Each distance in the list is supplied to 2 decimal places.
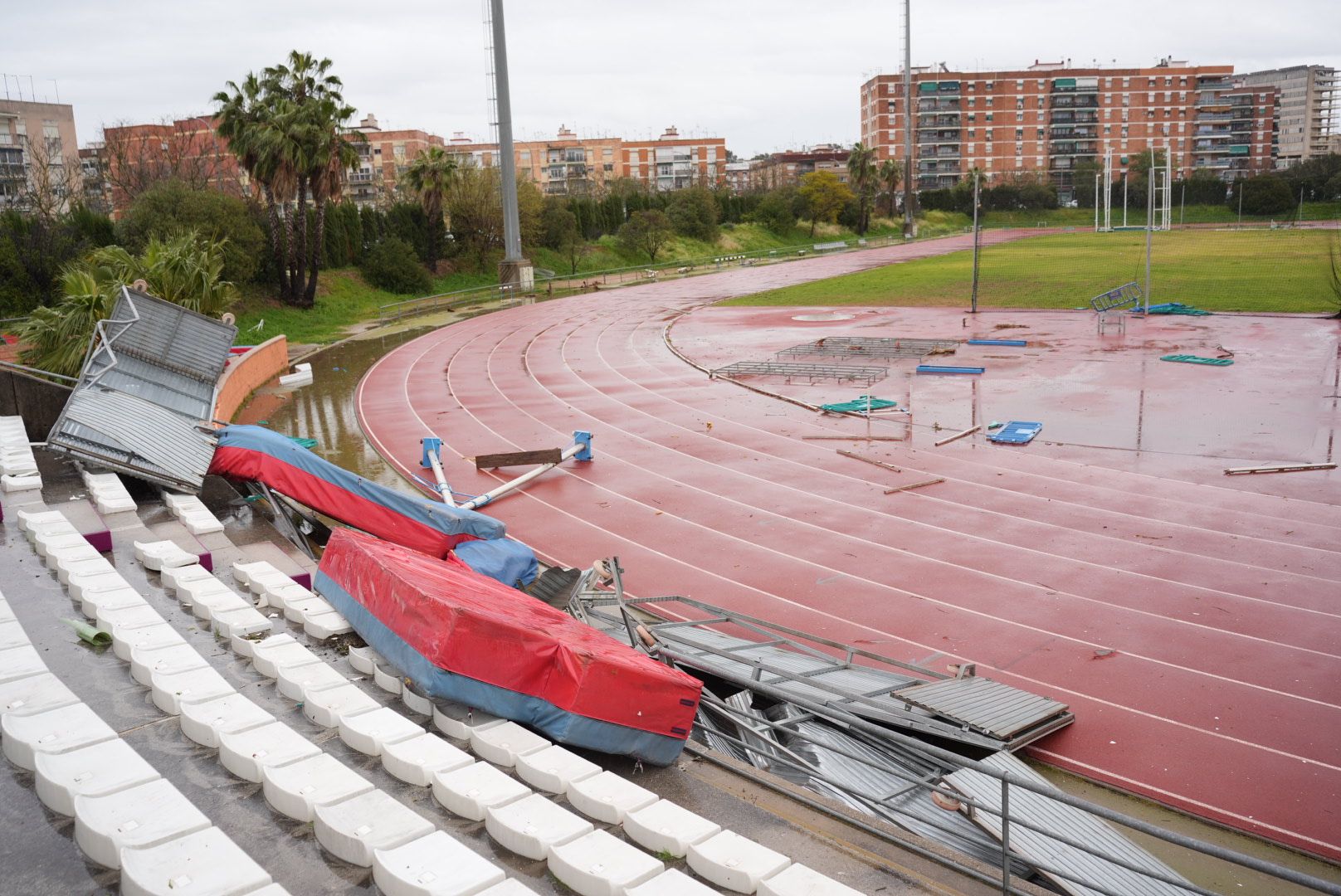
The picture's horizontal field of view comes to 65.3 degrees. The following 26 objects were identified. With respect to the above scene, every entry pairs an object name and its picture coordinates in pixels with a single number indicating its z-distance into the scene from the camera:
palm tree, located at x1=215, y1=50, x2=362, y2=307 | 38.38
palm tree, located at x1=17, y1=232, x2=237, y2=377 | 22.00
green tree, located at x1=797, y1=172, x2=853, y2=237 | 87.62
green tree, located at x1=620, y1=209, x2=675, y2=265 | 67.00
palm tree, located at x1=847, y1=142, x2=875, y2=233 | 92.50
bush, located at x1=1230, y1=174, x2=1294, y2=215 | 84.44
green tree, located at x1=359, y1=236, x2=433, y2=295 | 48.97
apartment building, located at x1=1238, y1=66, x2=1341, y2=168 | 162.38
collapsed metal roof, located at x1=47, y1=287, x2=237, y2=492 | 13.23
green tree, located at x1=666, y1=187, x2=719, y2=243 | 75.25
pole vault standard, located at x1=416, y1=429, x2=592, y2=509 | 16.11
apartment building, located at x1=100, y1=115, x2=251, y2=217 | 58.22
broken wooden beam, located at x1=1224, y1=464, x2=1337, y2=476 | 17.09
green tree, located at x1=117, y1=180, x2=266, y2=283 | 35.97
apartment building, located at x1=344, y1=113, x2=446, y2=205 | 119.38
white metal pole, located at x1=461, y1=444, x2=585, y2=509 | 16.12
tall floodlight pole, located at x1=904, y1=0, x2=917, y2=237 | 87.50
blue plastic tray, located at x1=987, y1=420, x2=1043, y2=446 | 19.74
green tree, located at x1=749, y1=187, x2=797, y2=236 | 87.56
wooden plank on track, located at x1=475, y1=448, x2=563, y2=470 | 18.27
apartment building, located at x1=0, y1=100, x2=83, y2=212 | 65.44
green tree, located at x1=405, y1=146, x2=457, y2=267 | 53.53
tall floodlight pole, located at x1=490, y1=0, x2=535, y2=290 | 50.69
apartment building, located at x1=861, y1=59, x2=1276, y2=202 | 126.62
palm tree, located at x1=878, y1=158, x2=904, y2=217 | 100.19
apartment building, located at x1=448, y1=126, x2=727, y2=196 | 133.38
